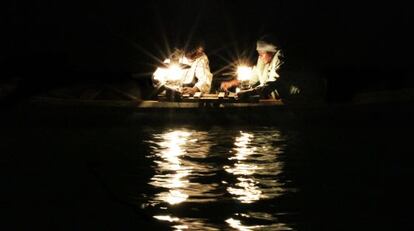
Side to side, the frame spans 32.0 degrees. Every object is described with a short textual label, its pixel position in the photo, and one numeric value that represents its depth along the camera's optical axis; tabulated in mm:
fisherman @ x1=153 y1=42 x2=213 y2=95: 15797
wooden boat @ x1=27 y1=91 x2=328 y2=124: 14867
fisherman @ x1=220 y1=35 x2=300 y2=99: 15281
